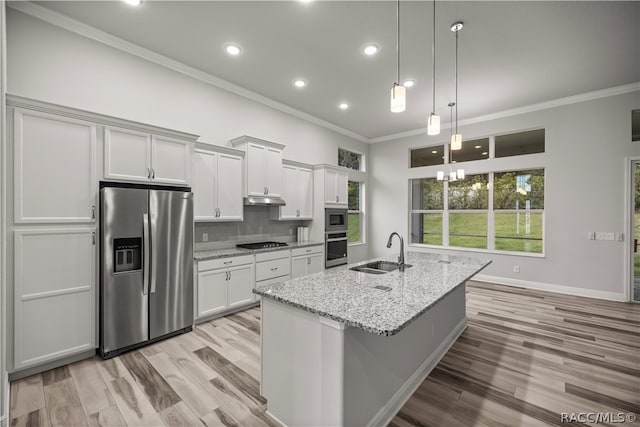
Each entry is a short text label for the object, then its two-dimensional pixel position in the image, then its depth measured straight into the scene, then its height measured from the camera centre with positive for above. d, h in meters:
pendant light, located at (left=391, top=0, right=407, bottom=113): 2.08 +0.85
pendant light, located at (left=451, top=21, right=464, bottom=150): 2.86 +0.85
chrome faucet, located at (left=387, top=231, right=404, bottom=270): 2.65 -0.43
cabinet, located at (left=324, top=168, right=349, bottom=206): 5.41 +0.52
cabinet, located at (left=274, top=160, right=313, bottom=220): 4.81 +0.37
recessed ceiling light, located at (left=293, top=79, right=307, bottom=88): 4.13 +1.91
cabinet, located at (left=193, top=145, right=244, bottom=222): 3.60 +0.37
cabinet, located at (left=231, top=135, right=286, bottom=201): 4.13 +0.70
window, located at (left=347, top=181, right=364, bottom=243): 6.98 -0.02
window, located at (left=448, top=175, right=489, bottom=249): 5.60 +0.04
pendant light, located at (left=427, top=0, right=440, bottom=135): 2.53 +0.82
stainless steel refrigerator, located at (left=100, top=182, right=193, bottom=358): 2.62 -0.53
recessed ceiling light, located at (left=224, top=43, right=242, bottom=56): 3.26 +1.90
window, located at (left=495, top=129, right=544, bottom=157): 5.05 +1.28
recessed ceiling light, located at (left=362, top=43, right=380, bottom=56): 3.24 +1.90
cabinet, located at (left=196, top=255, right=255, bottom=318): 3.39 -0.92
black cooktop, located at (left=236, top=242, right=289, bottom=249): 4.17 -0.50
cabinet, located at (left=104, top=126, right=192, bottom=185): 2.71 +0.57
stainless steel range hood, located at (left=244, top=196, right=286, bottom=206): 4.13 +0.17
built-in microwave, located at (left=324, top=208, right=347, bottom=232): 5.34 -0.13
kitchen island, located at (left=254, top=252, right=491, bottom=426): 1.52 -0.82
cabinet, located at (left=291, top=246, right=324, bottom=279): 4.59 -0.82
